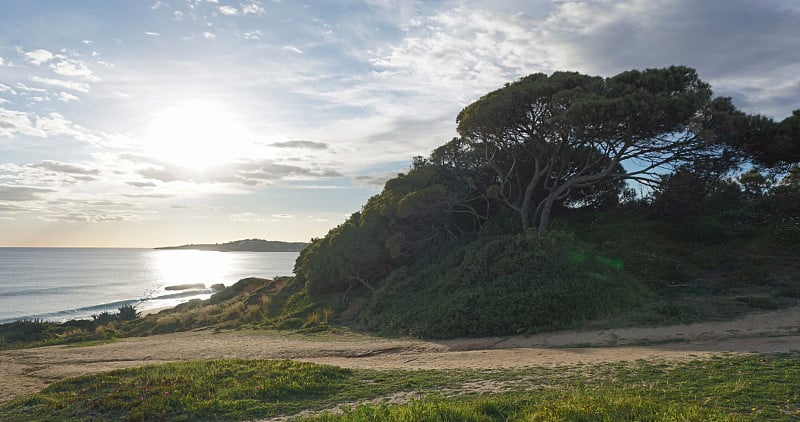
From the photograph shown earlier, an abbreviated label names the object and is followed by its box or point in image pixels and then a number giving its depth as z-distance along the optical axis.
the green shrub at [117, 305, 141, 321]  33.03
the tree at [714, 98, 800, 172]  19.53
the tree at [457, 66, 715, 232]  19.16
